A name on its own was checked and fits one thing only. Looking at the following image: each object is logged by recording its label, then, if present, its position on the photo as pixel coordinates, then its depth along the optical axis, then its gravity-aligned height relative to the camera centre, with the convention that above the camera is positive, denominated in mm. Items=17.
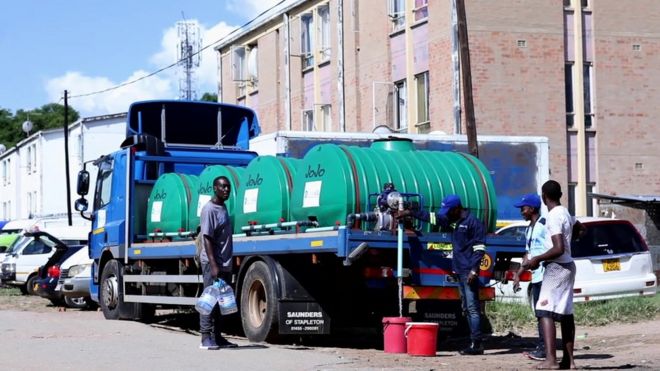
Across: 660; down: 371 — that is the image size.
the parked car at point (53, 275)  25969 -1404
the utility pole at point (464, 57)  23828 +2903
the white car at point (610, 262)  19078 -972
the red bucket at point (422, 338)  13453 -1492
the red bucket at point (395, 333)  13648 -1463
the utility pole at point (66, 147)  53738 +2969
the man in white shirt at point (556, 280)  11617 -759
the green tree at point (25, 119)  104812 +8053
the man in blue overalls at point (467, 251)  13594 -534
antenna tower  72812 +9399
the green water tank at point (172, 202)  17891 +108
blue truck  13812 -741
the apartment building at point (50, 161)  67562 +2984
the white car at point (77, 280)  24484 -1410
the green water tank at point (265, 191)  15203 +205
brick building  32031 +3414
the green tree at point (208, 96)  96250 +8935
